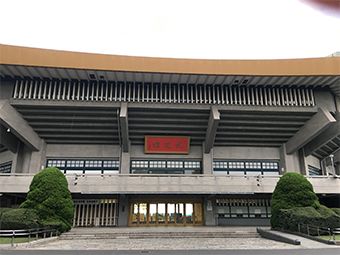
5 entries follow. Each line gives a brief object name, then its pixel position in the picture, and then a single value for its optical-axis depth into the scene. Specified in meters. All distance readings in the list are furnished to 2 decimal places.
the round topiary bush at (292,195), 17.17
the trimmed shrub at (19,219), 15.23
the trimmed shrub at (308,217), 15.16
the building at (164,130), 21.45
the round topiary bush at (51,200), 17.00
